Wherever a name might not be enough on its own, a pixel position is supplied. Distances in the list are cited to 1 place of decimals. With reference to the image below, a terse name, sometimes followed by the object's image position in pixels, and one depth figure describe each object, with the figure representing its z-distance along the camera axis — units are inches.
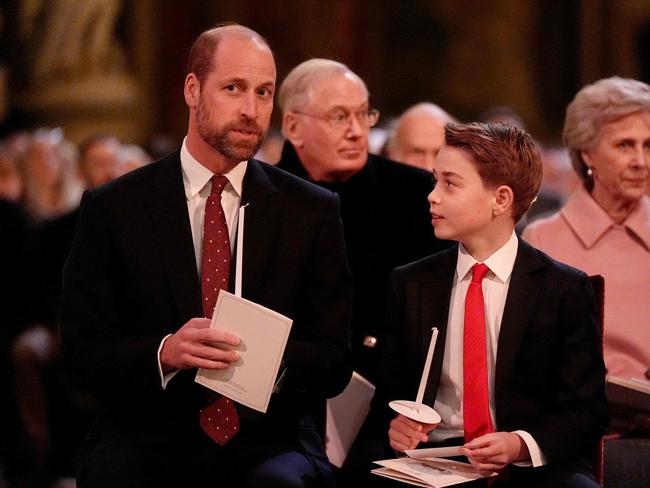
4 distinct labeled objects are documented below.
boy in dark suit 273.9
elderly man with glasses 369.1
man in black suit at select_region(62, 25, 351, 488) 275.0
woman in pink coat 345.1
